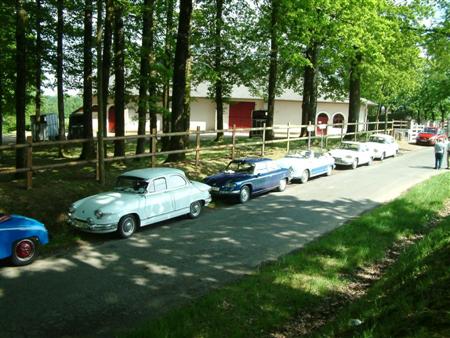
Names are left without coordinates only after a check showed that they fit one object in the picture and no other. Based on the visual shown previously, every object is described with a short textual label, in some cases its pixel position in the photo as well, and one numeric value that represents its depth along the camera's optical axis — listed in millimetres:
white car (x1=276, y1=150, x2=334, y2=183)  18094
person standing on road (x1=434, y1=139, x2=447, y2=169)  22938
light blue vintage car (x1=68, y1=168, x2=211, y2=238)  10484
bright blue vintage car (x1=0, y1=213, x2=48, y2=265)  8557
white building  49031
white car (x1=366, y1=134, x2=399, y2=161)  26234
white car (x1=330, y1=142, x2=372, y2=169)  22578
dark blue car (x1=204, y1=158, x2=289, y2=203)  14539
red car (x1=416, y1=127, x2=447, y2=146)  37688
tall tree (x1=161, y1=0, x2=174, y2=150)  24641
